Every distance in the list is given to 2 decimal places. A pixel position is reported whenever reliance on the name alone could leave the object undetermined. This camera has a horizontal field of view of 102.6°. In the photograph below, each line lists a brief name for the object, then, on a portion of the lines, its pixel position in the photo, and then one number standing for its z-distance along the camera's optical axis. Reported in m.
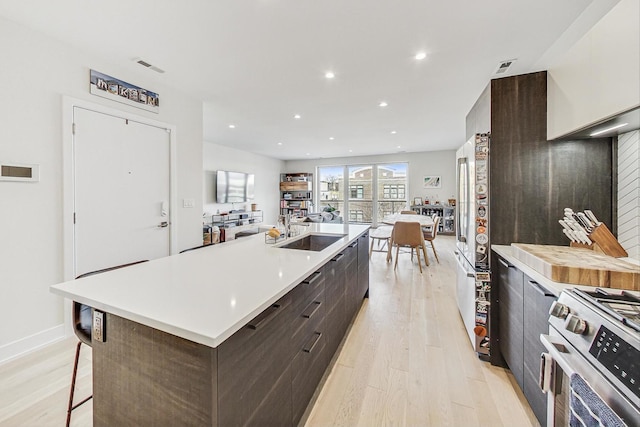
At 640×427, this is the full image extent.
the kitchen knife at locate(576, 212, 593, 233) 1.58
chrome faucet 2.25
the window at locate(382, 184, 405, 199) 8.50
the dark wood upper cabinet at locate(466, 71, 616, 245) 1.69
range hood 1.20
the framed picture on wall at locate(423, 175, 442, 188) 7.89
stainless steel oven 0.69
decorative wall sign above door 2.43
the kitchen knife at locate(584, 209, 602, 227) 1.57
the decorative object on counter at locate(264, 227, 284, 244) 2.10
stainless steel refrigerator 1.90
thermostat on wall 1.89
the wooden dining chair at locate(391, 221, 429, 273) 4.14
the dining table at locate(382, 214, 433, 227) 4.87
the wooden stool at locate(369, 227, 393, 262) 4.71
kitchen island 0.80
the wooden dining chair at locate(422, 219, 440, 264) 4.79
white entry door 2.34
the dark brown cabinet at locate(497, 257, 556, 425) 1.26
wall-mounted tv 6.46
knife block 1.44
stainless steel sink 2.38
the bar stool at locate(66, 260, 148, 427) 1.27
